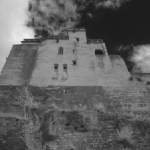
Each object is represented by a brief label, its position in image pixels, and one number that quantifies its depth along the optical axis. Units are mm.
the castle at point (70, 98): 10605
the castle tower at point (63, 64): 16109
